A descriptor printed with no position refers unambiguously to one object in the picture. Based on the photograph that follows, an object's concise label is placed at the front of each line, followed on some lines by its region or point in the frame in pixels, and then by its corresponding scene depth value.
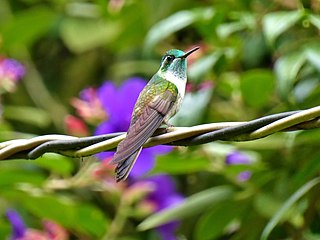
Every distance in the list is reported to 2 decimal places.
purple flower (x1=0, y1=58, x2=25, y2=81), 4.73
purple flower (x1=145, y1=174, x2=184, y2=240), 4.93
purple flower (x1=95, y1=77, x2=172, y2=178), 4.61
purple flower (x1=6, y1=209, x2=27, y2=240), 4.76
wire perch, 2.42
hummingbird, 2.73
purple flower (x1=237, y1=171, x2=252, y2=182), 4.27
